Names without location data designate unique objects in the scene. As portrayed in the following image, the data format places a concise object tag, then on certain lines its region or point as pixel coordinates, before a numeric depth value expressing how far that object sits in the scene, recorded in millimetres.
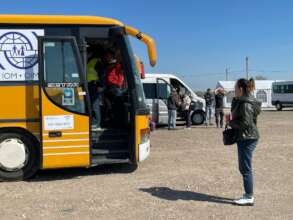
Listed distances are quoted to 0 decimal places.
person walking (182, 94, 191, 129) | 18922
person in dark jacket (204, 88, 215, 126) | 19469
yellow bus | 7676
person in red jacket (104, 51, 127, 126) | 9070
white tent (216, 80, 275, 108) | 44031
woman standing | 6047
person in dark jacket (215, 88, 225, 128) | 18359
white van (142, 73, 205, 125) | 18188
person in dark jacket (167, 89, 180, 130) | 17500
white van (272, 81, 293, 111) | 36812
